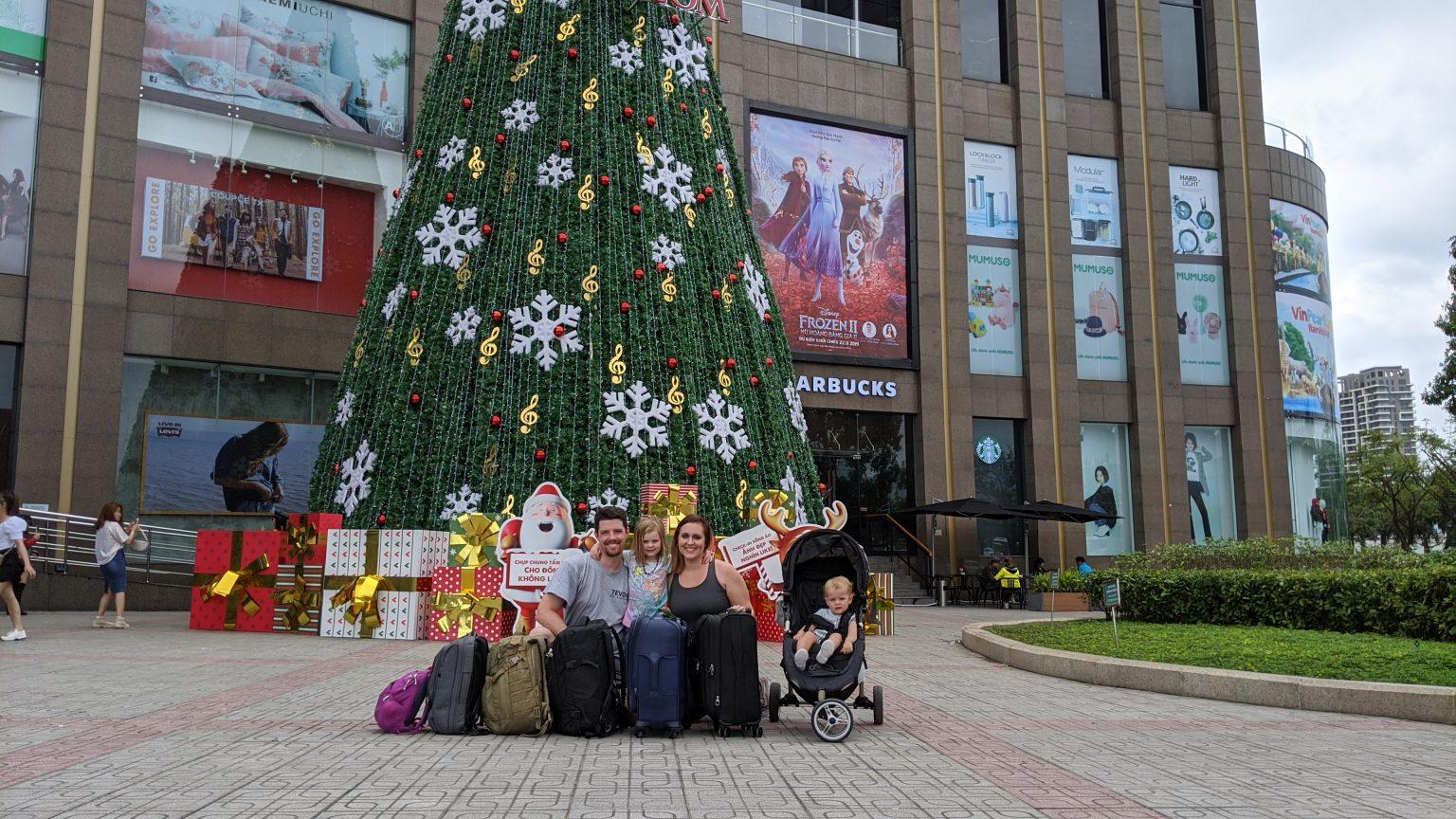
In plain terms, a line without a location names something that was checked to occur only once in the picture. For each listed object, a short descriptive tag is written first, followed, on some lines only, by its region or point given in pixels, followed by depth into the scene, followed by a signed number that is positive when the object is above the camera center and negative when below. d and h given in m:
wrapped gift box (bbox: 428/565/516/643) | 12.83 -0.65
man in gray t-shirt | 7.37 -0.26
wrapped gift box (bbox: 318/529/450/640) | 13.25 -0.36
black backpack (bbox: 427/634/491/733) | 7.05 -0.87
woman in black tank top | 7.29 -0.24
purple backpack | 6.88 -0.96
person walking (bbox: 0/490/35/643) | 12.30 -0.17
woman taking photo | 14.38 -0.05
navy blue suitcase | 6.98 -0.80
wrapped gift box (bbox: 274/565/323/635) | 13.98 -0.64
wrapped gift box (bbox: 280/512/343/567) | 13.70 +0.12
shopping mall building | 19.48 +6.61
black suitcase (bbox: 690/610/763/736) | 6.93 -0.79
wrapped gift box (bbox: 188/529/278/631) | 14.35 -0.42
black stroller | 6.92 -0.62
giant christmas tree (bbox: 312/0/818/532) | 13.67 +3.09
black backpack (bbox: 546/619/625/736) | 6.97 -0.83
